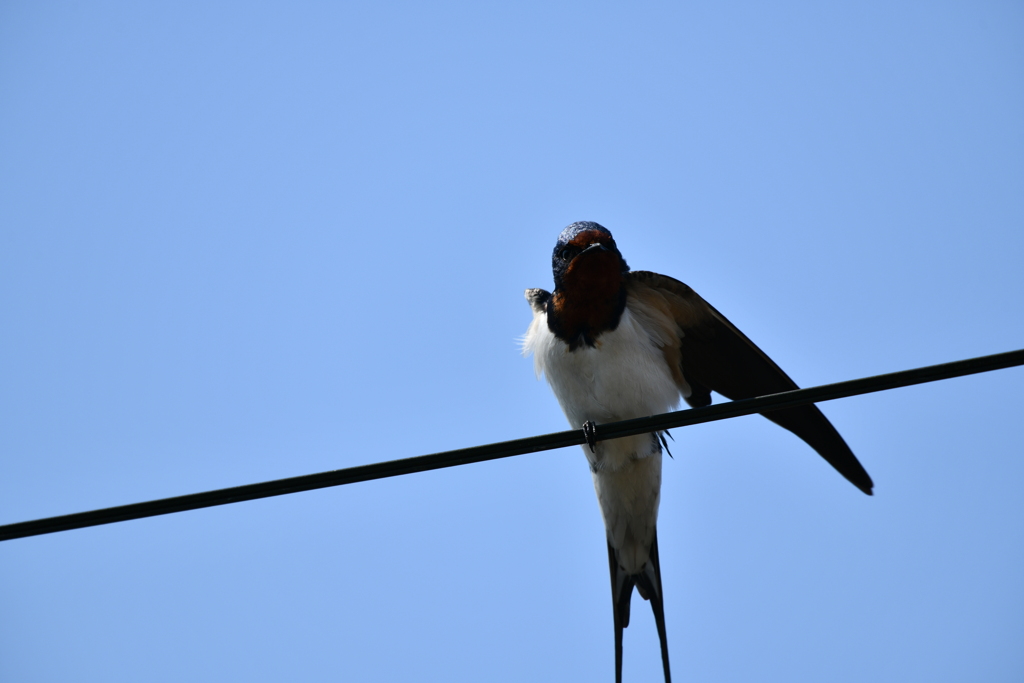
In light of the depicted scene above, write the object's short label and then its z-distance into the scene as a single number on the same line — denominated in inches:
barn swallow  292.5
